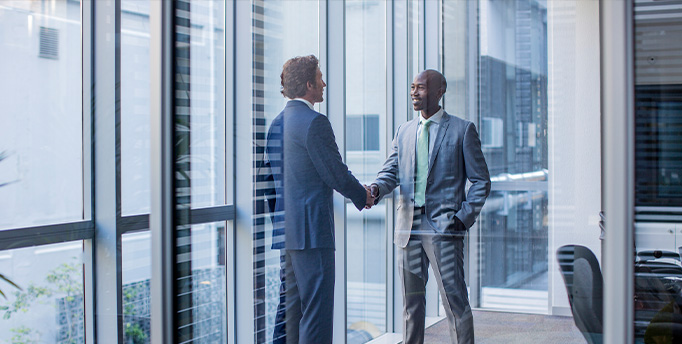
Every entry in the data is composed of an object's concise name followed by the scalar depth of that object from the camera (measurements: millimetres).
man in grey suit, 3271
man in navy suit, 2881
